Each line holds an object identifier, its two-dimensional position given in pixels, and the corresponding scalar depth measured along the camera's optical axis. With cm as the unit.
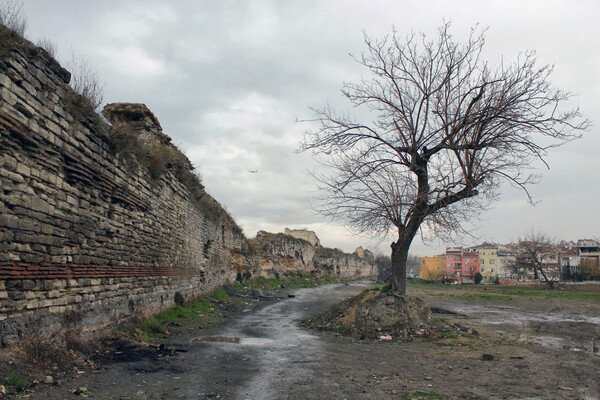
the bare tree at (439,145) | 1002
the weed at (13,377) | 420
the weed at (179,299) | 1206
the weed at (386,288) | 1079
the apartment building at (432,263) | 9722
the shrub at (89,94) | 668
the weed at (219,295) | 1689
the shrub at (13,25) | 521
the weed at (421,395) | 457
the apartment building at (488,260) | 8944
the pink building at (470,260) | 8925
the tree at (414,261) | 15979
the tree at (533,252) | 3644
